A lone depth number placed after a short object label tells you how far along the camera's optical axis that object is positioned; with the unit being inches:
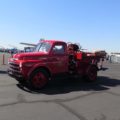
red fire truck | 226.3
